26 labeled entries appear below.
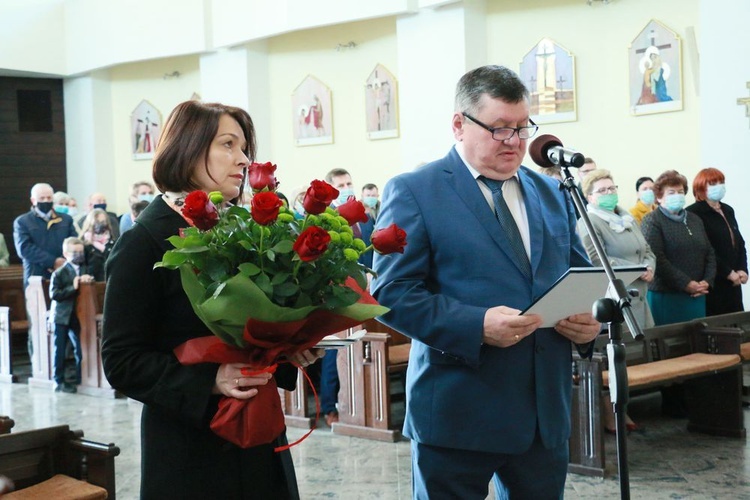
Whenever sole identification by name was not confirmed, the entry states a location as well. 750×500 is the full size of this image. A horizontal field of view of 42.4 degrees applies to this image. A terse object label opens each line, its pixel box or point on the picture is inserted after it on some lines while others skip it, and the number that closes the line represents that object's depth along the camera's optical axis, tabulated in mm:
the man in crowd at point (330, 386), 6516
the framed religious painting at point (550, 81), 10281
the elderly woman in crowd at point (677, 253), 6672
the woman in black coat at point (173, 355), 1993
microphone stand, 2213
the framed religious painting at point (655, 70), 9523
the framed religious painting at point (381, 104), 11820
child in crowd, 8273
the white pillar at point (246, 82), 13016
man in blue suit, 2422
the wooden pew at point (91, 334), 8148
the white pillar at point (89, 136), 14984
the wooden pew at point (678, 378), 5047
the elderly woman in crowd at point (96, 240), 8602
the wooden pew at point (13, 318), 8984
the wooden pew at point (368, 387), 6117
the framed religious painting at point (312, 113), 12711
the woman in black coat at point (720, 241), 7188
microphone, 2447
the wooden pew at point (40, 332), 8672
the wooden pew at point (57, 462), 3184
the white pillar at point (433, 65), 10672
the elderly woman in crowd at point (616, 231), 6090
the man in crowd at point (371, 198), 9377
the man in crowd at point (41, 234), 10016
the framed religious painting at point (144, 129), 14727
